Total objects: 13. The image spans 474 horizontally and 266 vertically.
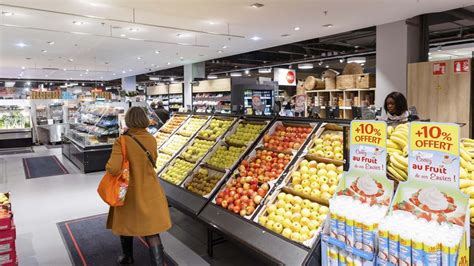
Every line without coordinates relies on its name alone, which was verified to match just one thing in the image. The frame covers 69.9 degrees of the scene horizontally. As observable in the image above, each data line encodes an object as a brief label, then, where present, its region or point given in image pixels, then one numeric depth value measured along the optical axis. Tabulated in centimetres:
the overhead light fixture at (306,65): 1433
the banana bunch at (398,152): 223
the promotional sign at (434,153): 168
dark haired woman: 458
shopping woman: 309
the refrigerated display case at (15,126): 1259
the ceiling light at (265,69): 1656
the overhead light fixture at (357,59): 1183
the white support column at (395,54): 746
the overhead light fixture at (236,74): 2071
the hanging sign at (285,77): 1189
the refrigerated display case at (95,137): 827
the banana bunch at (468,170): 195
